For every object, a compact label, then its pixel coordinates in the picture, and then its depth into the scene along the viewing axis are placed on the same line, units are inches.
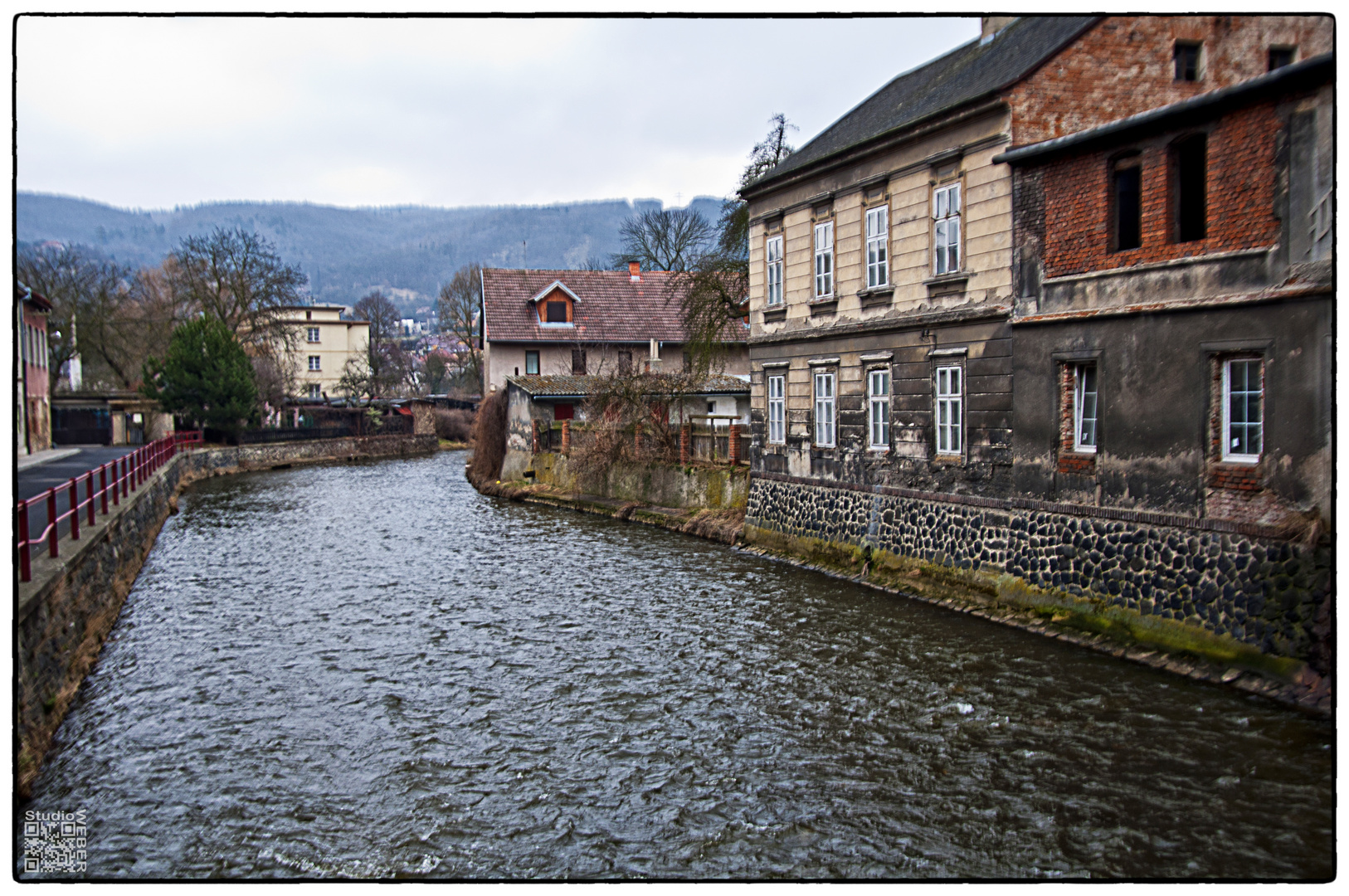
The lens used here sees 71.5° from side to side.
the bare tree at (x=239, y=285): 2197.3
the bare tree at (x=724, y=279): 1107.3
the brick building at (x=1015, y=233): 426.3
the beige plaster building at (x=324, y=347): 3048.7
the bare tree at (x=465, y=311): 2630.4
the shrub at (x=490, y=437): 1460.4
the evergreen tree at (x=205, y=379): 1786.4
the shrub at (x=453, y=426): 2379.4
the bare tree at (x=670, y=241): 2086.6
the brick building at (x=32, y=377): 1339.8
